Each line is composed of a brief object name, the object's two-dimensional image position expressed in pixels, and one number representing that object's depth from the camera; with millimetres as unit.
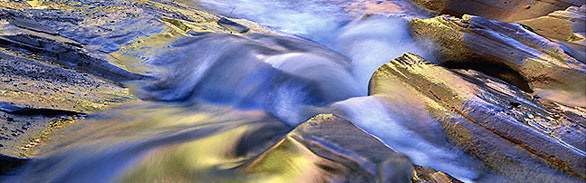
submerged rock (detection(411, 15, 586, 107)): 3928
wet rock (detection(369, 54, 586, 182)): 2705
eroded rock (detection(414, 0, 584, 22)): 6723
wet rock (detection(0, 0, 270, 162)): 2723
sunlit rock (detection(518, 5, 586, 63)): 5529
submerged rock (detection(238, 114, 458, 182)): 2176
